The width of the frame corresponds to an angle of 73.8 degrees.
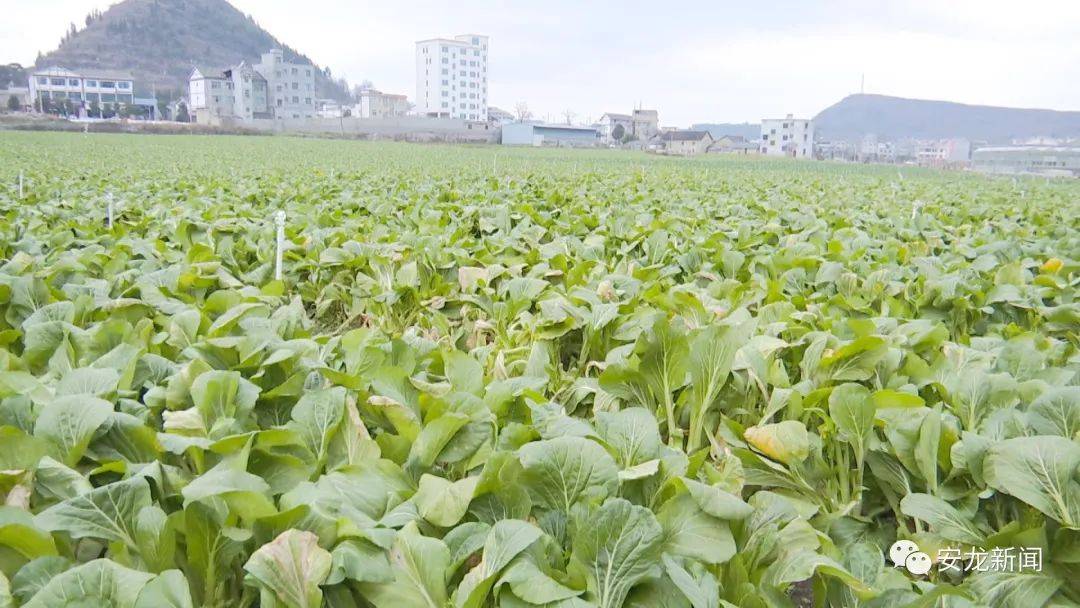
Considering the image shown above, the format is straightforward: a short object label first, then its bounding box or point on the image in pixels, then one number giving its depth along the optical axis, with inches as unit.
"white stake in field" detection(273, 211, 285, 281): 163.8
